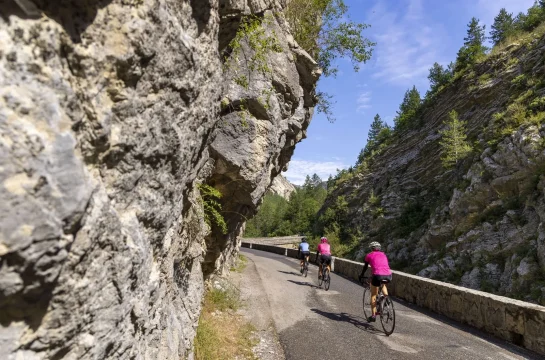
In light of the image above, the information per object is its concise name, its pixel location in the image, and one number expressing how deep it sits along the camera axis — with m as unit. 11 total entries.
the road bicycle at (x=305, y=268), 17.38
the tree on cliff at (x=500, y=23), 53.86
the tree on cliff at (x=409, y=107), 44.91
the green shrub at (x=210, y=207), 8.19
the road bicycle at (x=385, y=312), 8.00
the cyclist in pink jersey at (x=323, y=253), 14.09
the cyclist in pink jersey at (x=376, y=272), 8.44
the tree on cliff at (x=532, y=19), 35.06
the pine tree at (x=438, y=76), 44.12
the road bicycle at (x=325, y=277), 13.82
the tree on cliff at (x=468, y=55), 37.41
